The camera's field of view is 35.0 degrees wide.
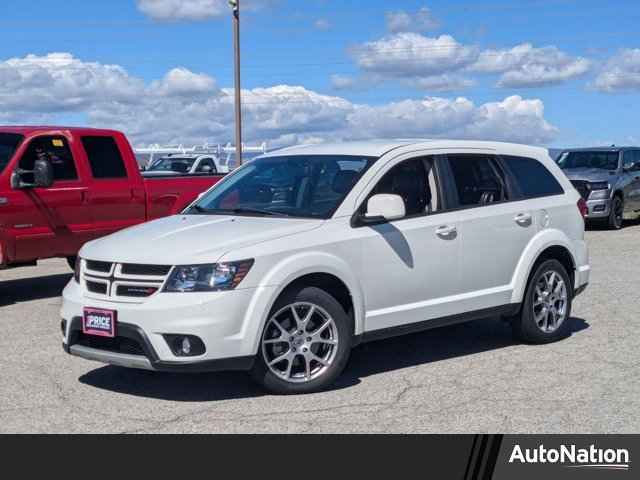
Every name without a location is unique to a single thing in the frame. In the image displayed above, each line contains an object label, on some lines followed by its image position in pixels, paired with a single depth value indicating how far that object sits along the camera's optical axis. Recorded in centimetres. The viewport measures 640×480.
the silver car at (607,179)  2094
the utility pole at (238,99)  3096
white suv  634
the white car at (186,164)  2841
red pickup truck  1103
